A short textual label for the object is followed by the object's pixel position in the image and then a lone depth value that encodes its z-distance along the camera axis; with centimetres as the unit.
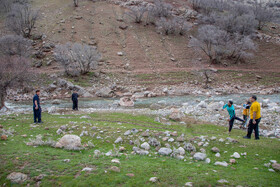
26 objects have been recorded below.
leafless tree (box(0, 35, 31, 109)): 1962
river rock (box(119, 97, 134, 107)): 2495
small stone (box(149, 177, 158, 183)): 556
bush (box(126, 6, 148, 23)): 5828
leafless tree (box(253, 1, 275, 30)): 6176
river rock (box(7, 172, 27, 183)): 560
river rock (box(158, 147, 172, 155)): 787
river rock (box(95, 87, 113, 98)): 3184
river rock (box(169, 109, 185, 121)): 1605
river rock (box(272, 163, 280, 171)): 630
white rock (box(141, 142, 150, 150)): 842
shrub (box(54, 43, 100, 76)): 3588
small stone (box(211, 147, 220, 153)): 809
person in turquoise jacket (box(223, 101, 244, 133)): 1153
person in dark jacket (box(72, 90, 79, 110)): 2023
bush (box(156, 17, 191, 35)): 5524
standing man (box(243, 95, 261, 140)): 984
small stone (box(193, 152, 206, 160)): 739
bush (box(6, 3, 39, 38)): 4556
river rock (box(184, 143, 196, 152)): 821
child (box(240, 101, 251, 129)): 1360
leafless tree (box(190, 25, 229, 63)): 4325
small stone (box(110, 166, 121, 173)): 605
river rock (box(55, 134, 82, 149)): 811
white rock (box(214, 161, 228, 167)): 685
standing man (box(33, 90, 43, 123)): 1282
